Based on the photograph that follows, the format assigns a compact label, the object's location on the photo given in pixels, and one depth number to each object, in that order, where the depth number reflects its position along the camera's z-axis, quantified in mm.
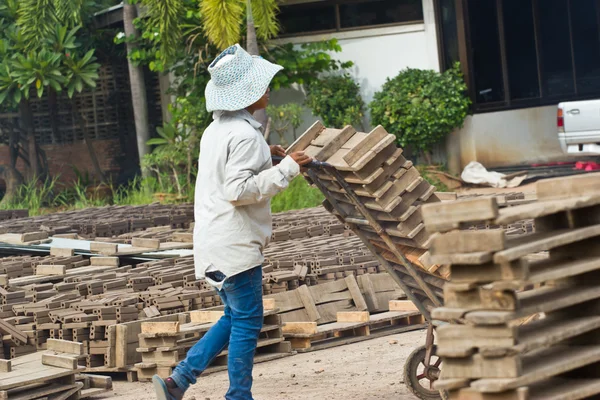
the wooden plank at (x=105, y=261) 11469
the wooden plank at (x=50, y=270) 10899
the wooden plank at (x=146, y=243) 12195
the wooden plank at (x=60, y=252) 11930
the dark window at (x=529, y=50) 20562
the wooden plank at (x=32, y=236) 13289
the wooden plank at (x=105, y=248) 11961
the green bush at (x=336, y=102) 20531
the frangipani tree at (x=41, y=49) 21781
